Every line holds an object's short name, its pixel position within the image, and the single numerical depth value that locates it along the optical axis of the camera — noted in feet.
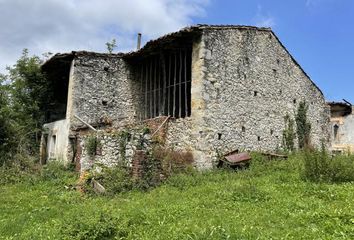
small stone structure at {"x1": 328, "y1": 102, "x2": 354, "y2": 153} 96.53
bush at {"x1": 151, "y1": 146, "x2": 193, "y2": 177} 51.46
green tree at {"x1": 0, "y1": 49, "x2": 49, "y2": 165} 75.51
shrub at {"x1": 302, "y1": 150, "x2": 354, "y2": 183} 43.21
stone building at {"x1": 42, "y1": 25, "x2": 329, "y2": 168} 61.11
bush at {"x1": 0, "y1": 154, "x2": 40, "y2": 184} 57.67
